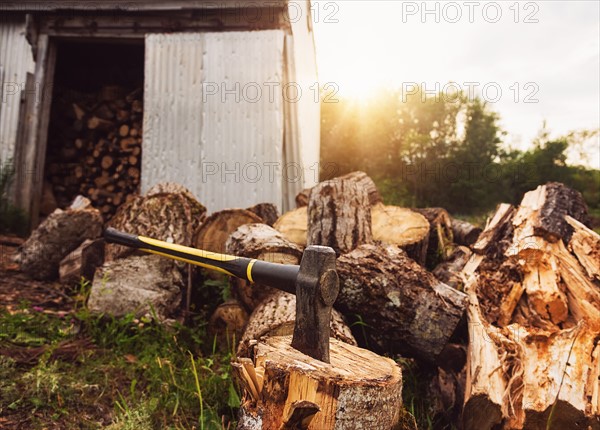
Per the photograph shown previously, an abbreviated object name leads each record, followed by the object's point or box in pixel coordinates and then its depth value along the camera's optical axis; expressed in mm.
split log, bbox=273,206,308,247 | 3438
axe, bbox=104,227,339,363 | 1433
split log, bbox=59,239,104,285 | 3510
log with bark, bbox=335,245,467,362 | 2266
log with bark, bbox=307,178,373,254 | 2910
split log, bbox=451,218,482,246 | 4434
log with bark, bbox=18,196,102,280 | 3748
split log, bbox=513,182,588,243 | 2816
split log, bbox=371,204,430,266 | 3275
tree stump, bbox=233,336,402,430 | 1228
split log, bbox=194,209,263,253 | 3293
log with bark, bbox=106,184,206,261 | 3250
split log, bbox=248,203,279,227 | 4059
